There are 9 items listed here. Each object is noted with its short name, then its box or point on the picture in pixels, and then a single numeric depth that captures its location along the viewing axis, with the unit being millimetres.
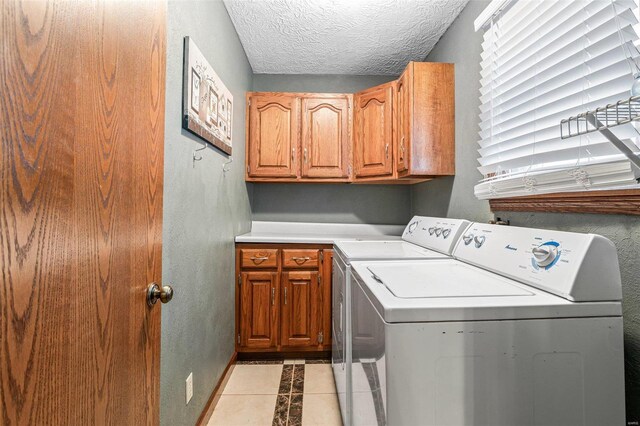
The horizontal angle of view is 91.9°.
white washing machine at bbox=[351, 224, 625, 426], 774
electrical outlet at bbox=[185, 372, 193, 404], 1468
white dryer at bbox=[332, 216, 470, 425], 1489
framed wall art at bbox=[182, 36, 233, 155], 1391
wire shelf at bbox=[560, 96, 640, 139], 666
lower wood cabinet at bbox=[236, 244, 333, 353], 2445
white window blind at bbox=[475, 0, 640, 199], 921
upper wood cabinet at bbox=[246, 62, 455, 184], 2670
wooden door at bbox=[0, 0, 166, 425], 433
